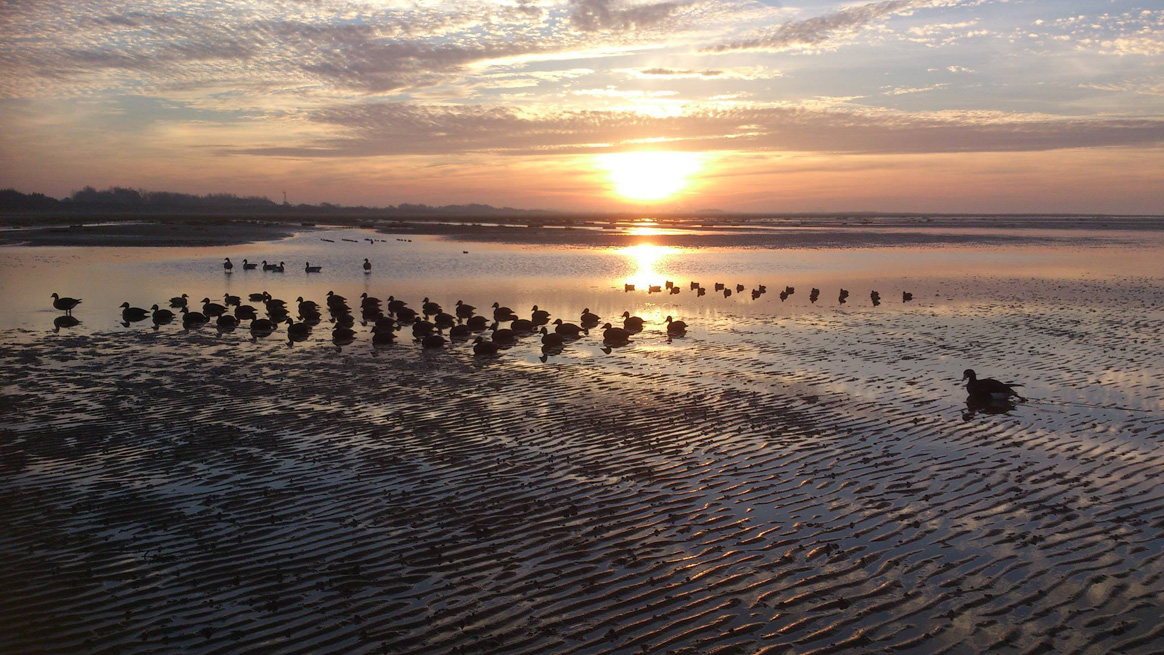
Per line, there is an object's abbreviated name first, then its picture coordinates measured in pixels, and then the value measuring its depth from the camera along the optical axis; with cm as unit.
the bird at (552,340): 2292
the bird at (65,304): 2767
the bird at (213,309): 2806
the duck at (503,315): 2772
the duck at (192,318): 2641
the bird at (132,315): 2661
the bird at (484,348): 2212
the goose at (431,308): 2972
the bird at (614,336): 2370
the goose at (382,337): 2355
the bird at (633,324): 2595
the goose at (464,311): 2923
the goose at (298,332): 2417
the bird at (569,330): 2481
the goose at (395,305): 2910
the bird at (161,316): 2631
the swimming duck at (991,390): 1645
